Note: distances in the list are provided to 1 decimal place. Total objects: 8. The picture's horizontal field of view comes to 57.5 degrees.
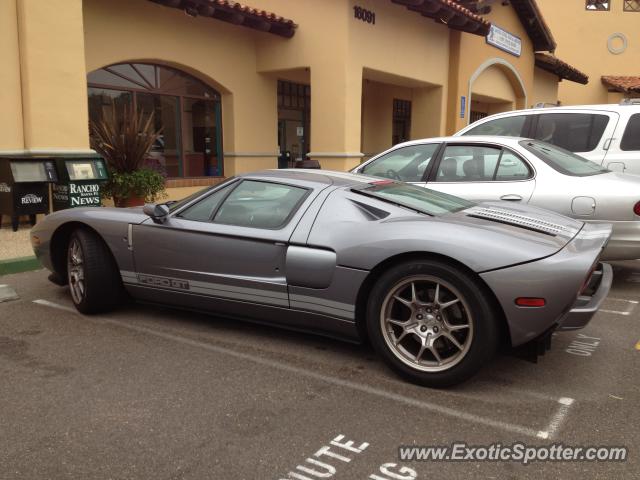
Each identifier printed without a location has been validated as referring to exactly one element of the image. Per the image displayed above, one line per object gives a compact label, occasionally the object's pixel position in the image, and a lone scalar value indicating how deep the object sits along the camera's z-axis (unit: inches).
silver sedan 201.8
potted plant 362.9
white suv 249.0
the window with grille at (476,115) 862.2
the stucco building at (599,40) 1016.9
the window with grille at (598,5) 1022.9
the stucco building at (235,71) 319.3
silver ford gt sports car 122.0
